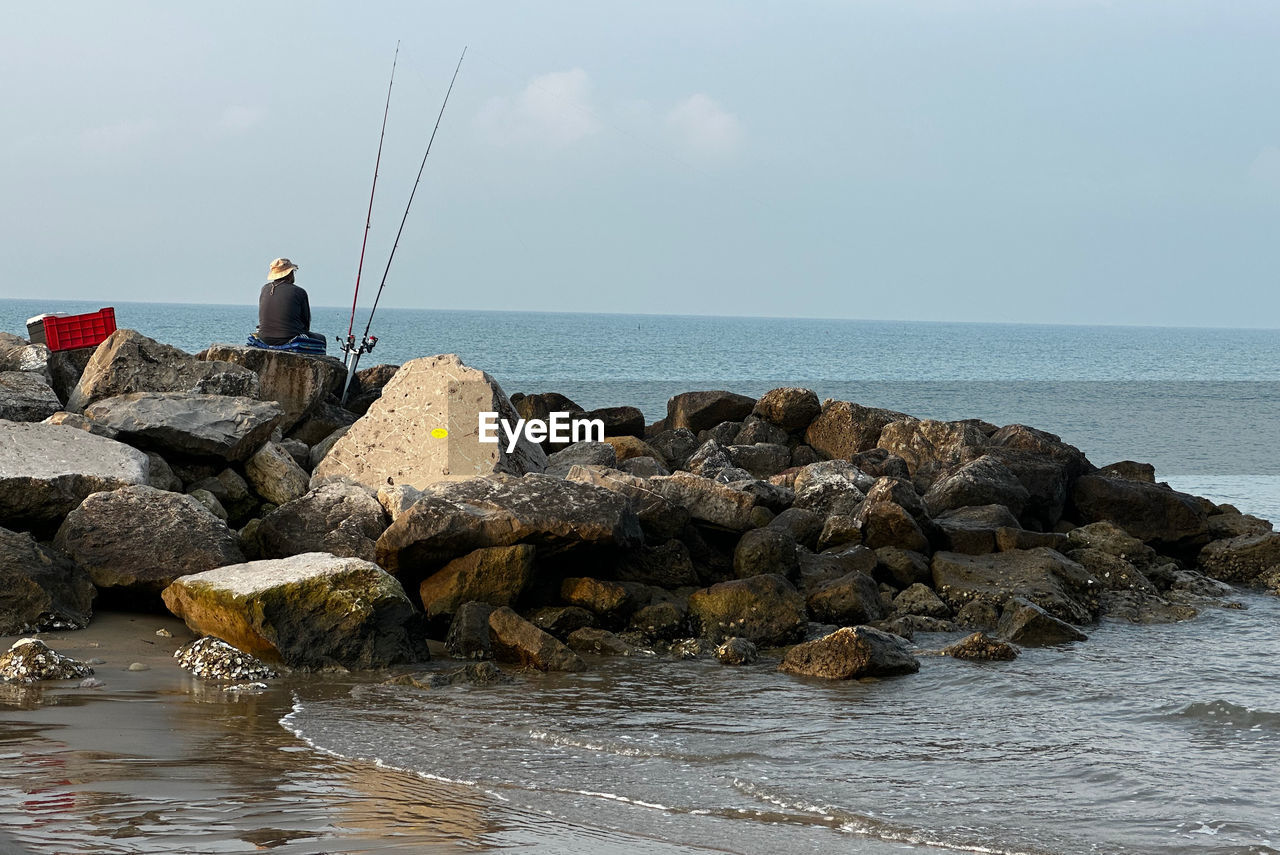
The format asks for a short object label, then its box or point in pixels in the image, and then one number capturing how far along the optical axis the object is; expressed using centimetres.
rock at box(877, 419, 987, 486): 1538
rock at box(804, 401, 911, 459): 1566
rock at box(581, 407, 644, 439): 1549
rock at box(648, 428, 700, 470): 1476
